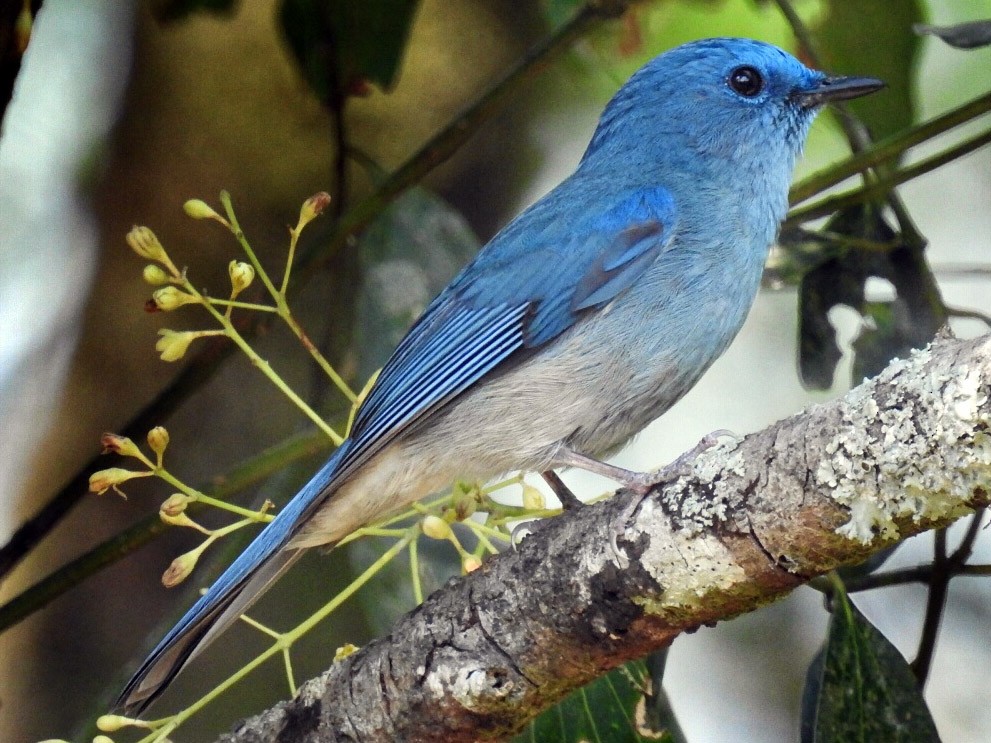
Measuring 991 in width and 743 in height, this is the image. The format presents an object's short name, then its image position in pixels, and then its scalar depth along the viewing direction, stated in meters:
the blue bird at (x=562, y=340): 6.31
